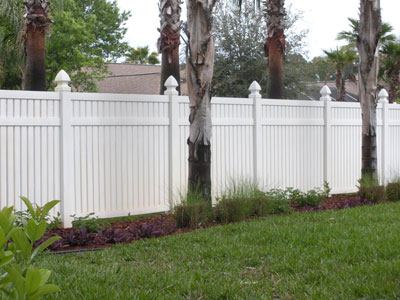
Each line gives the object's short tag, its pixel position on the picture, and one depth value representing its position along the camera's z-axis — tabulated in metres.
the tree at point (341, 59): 26.58
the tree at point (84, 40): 26.78
